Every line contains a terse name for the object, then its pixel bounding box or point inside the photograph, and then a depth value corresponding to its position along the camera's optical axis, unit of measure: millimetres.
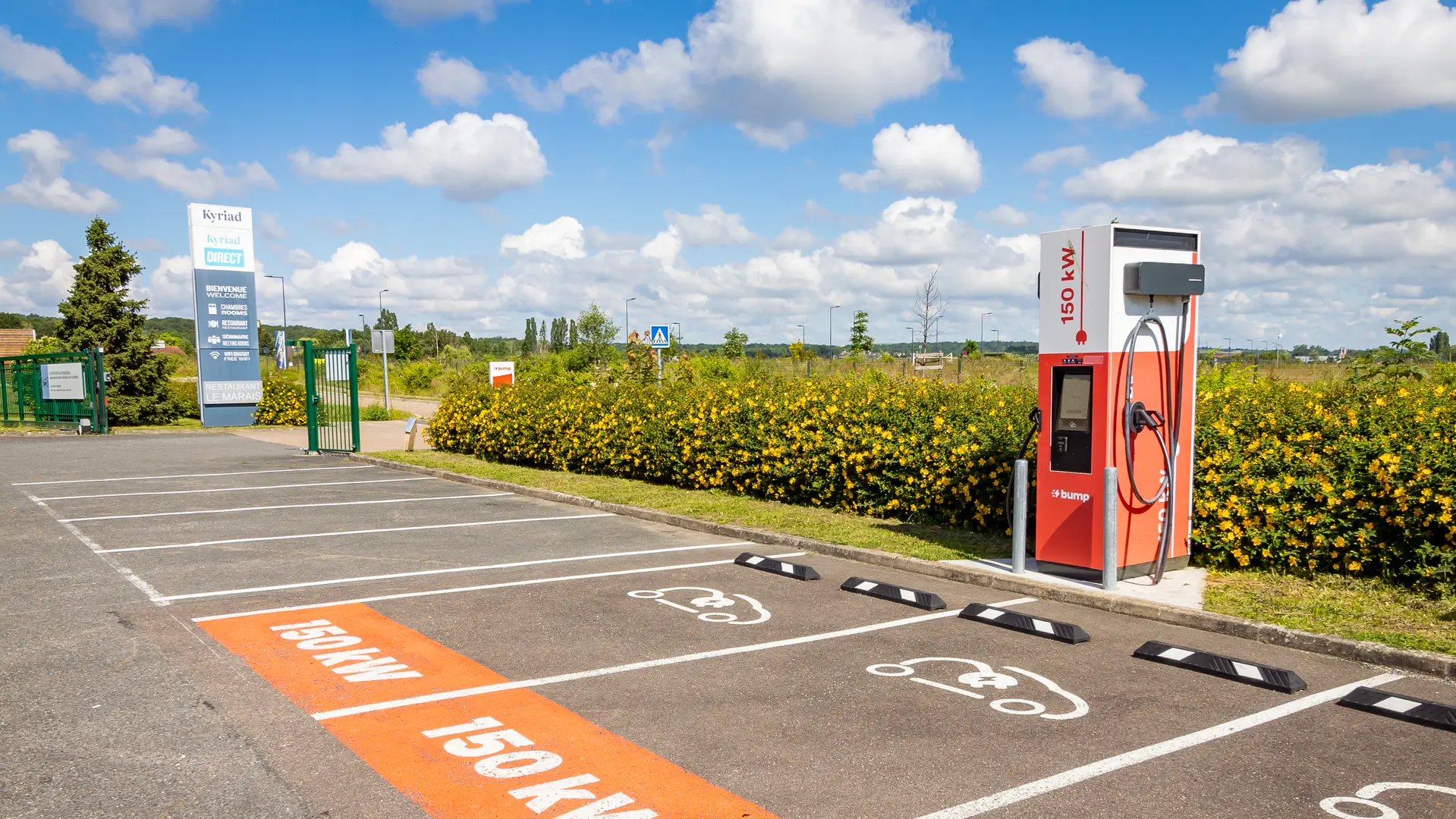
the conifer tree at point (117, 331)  29625
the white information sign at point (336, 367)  19875
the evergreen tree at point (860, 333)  54156
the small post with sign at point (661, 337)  22916
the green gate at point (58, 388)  26922
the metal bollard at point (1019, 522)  7785
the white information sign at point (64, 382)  26891
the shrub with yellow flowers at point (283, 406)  29469
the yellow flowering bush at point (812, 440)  9797
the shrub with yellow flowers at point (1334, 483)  6781
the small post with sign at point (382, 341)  31547
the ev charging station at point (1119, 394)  7512
